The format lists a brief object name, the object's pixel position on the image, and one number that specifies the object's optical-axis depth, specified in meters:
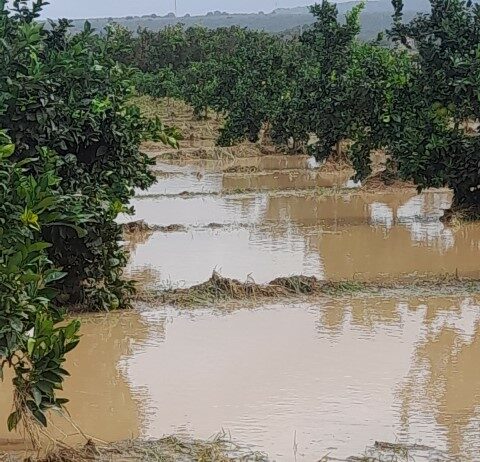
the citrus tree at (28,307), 5.97
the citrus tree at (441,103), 15.65
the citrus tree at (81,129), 10.11
